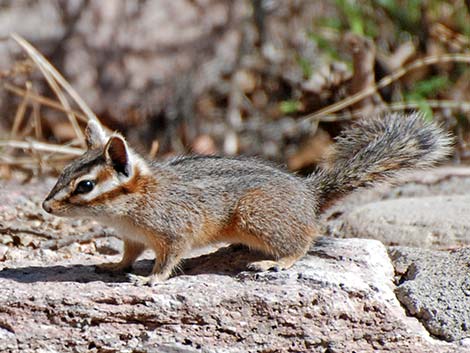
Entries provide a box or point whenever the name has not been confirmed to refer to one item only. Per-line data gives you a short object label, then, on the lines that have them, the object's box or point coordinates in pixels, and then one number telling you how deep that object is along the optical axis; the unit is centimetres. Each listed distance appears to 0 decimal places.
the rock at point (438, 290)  875
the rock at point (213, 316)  828
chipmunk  884
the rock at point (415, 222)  1066
